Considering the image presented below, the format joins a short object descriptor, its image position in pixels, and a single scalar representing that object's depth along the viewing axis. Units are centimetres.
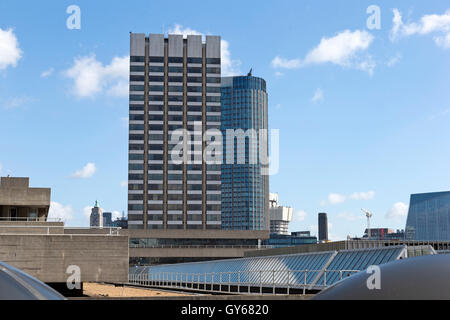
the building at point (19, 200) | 4819
